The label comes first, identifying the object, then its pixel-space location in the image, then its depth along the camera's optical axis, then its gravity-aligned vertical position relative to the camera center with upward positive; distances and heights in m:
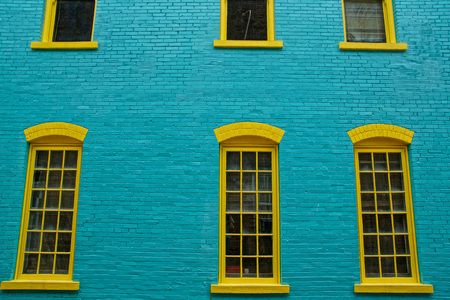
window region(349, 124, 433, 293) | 6.17 +0.41
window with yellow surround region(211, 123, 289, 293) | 6.21 +0.47
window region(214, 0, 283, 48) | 7.14 +4.18
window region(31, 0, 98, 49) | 7.23 +4.20
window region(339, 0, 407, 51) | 7.23 +4.24
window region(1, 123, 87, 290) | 6.21 +0.41
